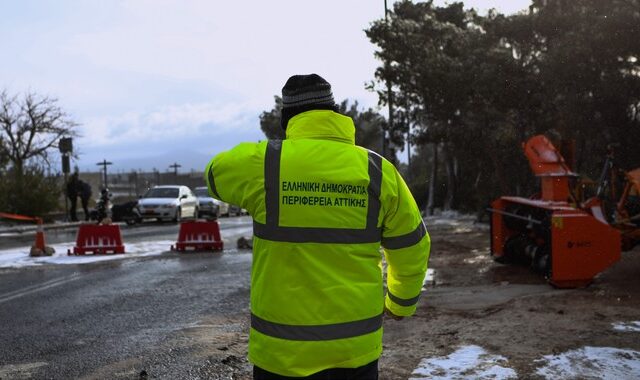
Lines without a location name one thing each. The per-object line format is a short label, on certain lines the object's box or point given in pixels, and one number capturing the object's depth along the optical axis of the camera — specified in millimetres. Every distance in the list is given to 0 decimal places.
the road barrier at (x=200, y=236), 14602
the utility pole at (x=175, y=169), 55094
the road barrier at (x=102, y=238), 13844
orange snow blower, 7988
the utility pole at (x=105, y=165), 39906
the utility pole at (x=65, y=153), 27547
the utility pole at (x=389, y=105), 26181
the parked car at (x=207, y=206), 31156
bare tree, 41188
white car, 25984
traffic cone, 13562
